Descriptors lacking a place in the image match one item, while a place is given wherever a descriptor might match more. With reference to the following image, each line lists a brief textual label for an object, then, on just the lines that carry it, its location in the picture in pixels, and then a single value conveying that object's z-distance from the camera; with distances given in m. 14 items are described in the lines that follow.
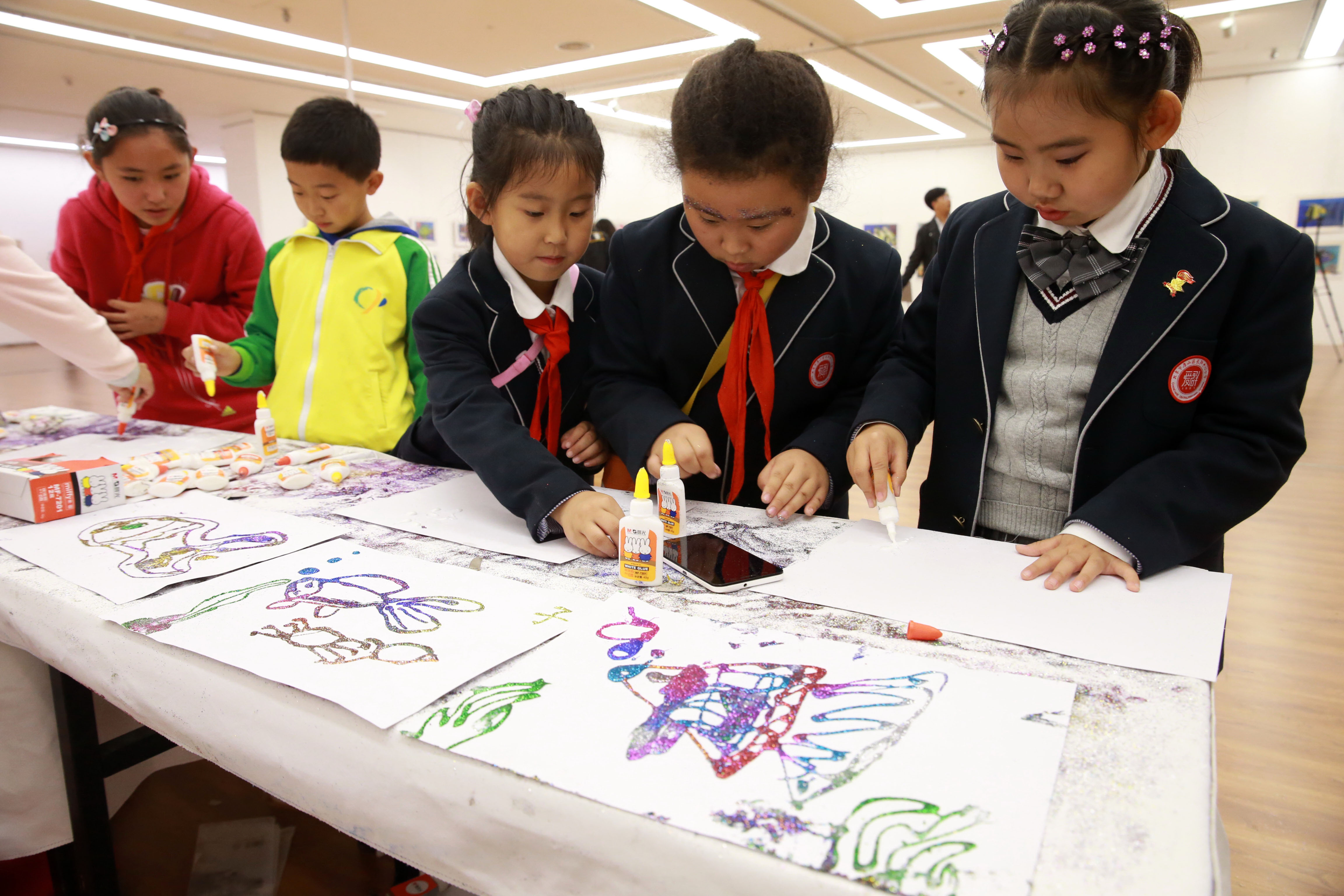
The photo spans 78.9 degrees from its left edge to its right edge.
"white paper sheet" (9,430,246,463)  1.50
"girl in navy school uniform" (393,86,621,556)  1.03
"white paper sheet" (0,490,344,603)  0.88
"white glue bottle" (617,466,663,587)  0.82
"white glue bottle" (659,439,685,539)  0.93
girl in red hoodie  1.80
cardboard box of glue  1.06
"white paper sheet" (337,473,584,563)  0.97
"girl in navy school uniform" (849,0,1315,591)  0.83
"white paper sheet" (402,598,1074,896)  0.45
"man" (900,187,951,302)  6.41
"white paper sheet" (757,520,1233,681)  0.69
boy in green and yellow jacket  1.58
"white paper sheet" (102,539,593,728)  0.64
